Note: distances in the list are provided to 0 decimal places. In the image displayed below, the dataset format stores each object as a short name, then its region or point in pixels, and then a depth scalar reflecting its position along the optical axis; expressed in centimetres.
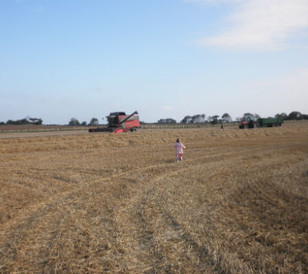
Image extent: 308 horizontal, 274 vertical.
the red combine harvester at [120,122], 4825
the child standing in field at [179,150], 2012
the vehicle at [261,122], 6169
